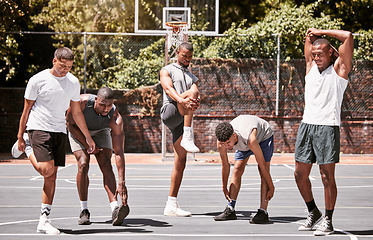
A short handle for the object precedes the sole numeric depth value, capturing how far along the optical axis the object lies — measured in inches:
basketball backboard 737.6
